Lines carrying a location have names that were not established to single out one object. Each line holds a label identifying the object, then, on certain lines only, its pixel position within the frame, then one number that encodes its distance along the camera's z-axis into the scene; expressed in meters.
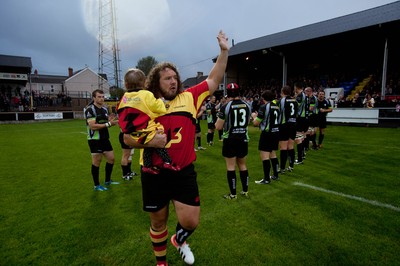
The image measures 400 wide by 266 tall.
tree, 76.12
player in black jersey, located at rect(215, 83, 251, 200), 5.13
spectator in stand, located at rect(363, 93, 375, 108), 17.38
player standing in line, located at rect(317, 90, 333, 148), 10.17
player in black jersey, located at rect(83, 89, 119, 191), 5.68
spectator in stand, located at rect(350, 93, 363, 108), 17.89
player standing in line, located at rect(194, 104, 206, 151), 11.21
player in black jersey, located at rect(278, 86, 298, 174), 6.71
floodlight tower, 43.06
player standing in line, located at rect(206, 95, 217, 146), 12.14
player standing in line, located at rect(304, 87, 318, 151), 9.66
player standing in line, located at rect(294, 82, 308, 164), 7.96
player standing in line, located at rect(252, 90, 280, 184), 5.93
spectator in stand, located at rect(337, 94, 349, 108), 18.42
